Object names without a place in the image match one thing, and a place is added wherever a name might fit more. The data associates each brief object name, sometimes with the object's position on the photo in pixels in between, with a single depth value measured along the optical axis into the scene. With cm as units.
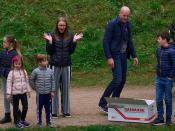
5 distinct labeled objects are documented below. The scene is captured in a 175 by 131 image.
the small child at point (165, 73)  1858
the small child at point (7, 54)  1907
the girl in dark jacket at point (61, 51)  1972
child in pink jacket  1858
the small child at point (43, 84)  1887
